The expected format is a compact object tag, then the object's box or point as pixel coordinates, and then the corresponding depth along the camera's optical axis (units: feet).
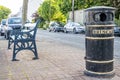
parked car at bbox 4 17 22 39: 29.99
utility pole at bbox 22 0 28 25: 23.70
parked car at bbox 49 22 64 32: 53.67
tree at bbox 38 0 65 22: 76.88
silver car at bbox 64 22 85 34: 45.69
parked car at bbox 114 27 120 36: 38.20
